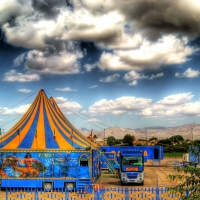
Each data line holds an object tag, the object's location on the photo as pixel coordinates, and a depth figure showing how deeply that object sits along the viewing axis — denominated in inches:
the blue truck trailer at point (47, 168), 892.0
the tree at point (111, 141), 3740.7
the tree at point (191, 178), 439.2
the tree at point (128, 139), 3578.0
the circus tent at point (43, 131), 966.4
